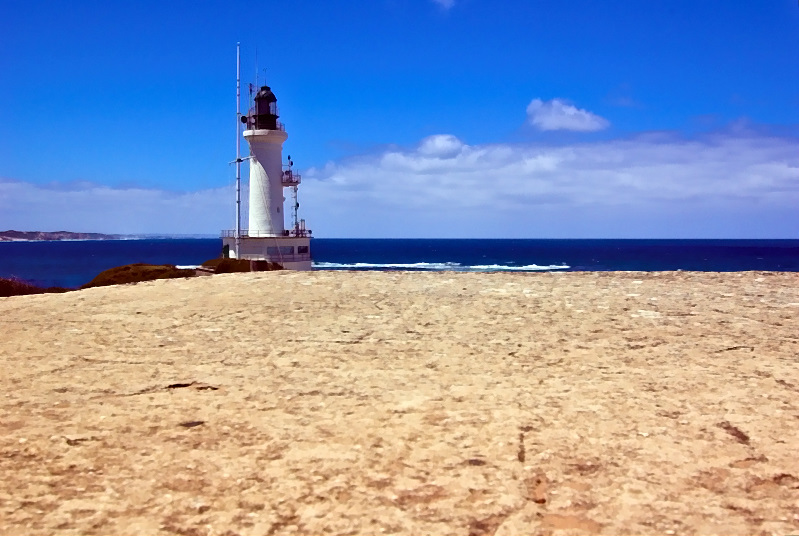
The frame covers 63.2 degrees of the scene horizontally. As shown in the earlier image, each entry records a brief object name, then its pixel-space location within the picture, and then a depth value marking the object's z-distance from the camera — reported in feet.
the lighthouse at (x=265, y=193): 134.92
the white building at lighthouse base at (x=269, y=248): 134.62
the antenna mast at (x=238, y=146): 135.95
